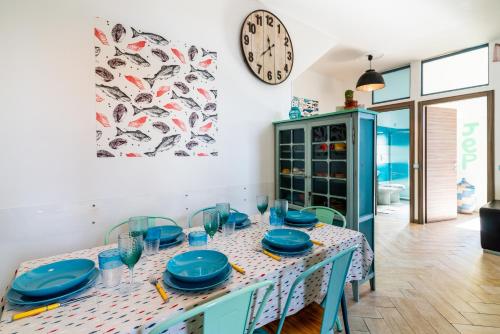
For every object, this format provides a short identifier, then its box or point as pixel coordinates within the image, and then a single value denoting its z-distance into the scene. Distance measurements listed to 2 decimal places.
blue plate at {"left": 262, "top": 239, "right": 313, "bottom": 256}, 1.12
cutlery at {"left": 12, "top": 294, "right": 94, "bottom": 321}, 0.72
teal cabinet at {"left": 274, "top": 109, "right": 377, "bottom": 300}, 1.99
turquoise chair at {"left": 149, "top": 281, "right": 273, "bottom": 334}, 0.67
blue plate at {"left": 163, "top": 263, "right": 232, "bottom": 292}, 0.84
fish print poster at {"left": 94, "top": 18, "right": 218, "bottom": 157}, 1.72
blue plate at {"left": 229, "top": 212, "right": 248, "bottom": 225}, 1.57
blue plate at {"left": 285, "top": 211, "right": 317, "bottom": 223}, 1.57
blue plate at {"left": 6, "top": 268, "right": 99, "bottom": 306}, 0.76
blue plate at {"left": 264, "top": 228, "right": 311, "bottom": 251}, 1.13
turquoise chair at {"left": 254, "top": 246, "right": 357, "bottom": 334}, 1.02
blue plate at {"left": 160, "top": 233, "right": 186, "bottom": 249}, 1.26
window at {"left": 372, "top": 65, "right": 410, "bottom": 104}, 4.26
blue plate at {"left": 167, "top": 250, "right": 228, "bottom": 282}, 0.94
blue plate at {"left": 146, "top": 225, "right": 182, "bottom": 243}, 1.28
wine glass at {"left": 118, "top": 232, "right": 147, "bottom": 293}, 0.87
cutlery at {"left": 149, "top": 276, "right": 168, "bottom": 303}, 0.81
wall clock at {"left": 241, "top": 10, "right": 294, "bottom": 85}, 2.43
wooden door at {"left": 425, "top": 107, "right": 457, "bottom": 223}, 4.08
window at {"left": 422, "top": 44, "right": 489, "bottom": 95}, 3.51
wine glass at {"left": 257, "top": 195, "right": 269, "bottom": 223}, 1.59
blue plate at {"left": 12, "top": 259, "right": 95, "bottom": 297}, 0.79
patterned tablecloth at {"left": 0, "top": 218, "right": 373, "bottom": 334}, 0.70
